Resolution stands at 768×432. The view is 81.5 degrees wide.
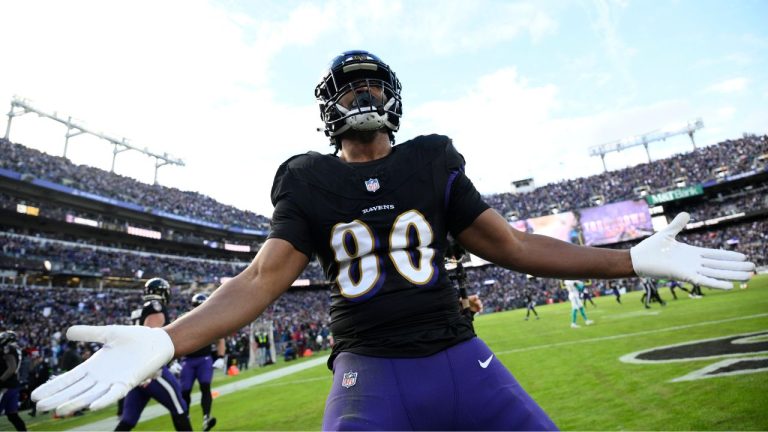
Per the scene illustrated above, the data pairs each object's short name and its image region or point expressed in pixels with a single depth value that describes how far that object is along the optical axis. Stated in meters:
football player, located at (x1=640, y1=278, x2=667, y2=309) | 17.19
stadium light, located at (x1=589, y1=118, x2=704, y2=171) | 64.75
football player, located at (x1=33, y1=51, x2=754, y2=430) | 1.71
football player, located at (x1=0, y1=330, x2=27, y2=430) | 9.30
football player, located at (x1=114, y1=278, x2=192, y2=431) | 5.71
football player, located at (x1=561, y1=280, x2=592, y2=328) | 15.19
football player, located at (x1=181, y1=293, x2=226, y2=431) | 7.92
